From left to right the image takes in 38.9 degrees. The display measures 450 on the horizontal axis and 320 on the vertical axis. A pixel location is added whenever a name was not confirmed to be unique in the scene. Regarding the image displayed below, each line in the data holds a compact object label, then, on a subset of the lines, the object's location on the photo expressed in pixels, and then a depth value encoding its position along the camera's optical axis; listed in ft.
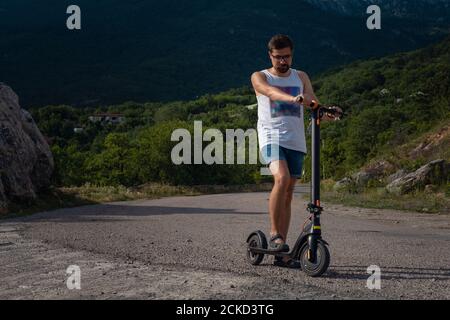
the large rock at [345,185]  70.66
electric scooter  16.07
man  17.92
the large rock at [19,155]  49.85
